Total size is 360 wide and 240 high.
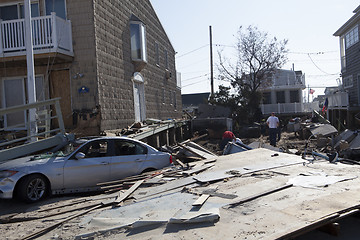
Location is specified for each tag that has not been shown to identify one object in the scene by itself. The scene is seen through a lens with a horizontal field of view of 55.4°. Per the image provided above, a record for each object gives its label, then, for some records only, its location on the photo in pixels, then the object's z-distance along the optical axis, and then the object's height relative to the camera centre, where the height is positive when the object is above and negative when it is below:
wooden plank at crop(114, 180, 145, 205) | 6.26 -1.50
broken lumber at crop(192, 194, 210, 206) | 5.42 -1.42
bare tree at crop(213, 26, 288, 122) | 28.42 +2.94
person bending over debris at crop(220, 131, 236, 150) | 14.11 -1.02
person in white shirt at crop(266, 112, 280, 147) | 17.36 -0.94
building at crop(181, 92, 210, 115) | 55.58 +2.57
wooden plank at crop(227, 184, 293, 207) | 5.45 -1.43
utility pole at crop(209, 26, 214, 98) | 33.70 +3.78
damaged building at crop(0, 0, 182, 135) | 12.45 +2.29
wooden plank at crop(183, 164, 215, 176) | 8.37 -1.42
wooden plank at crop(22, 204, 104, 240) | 4.99 -1.63
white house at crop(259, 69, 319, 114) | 35.59 +2.15
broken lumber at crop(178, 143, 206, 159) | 11.13 -1.23
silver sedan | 7.12 -1.10
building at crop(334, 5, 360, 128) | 22.59 +2.48
